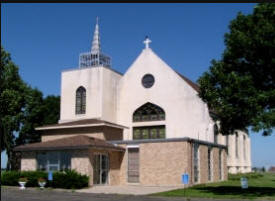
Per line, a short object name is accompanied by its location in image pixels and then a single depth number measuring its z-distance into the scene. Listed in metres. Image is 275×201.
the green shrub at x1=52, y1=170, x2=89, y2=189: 27.34
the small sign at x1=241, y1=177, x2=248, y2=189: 23.56
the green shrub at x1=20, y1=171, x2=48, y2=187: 28.50
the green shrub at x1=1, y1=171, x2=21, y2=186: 29.45
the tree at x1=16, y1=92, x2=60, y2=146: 44.56
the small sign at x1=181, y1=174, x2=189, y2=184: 21.58
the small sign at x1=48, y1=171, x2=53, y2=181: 27.50
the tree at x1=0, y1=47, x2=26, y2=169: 39.03
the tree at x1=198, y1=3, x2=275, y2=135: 21.81
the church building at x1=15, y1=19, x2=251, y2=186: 30.75
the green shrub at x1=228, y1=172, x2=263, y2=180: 42.71
